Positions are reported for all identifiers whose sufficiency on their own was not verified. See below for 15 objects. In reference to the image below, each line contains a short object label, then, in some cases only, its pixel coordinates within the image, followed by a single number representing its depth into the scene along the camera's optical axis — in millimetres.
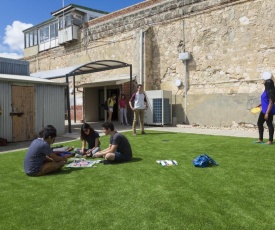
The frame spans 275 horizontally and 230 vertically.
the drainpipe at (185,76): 14380
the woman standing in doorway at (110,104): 16188
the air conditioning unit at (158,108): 14148
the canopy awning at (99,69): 14128
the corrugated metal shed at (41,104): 9875
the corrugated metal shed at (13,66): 14266
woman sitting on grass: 6812
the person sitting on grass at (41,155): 5078
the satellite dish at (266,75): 11512
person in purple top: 7406
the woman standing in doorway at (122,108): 15625
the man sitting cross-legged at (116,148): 5945
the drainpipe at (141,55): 15781
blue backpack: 5552
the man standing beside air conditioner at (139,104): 10672
